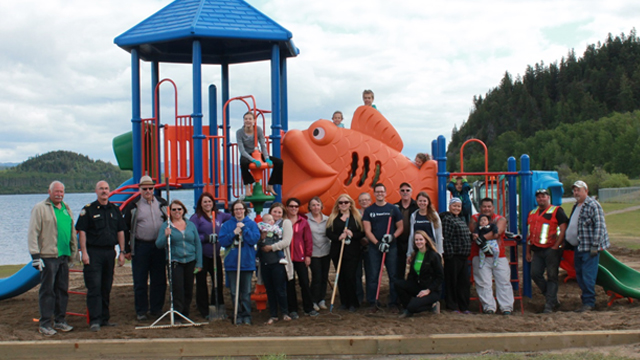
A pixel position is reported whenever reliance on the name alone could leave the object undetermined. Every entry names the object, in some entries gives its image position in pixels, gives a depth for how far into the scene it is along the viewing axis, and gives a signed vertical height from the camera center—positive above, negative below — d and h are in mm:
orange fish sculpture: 8773 +254
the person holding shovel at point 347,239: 7590 -762
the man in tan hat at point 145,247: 7121 -763
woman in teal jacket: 6918 -796
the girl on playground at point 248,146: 8125 +548
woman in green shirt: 7160 -1267
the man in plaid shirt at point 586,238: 7422 -792
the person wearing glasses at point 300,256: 7359 -950
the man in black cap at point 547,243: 7773 -879
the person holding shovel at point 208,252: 7316 -877
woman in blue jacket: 6922 -765
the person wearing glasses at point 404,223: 7699 -566
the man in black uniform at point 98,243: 6730 -664
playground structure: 8578 +388
